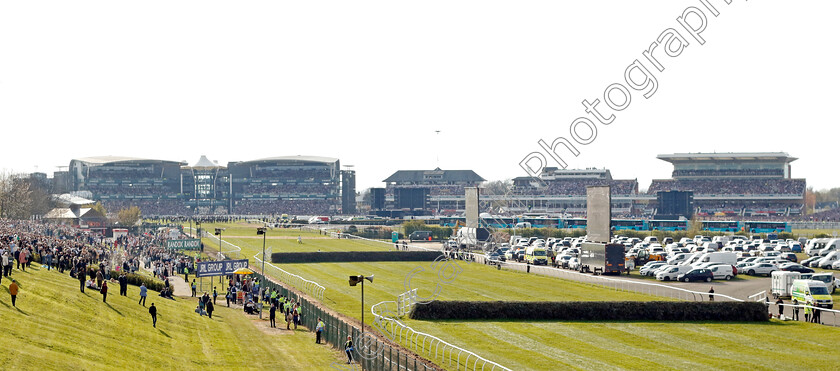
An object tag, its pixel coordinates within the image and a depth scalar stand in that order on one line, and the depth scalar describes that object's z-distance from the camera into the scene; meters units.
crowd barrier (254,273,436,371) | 23.94
